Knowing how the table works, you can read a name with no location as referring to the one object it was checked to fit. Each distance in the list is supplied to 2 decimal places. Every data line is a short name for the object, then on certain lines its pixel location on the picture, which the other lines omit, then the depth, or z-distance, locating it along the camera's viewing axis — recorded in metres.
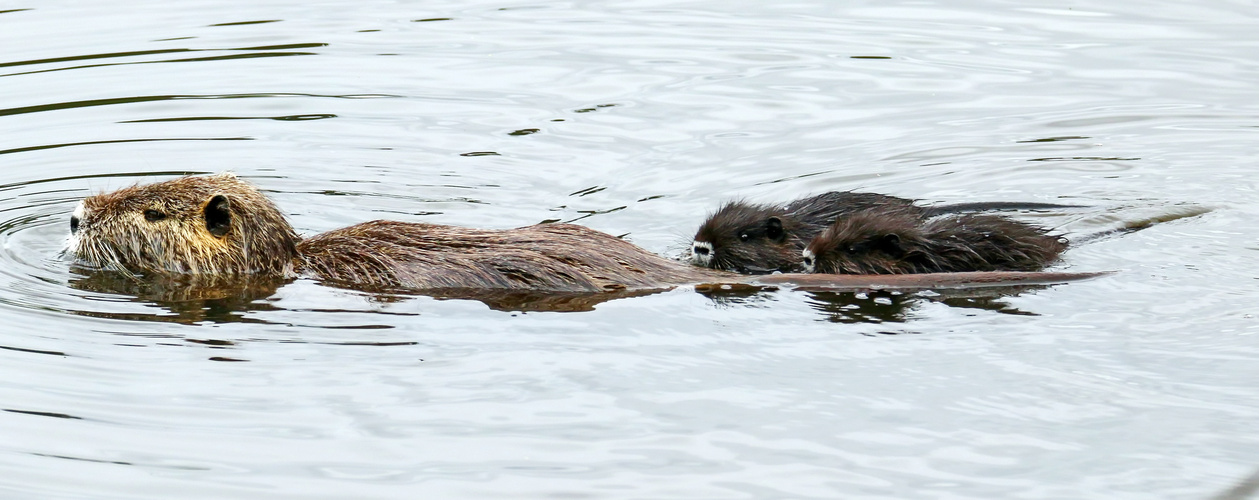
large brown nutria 13.81
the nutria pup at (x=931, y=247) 14.73
